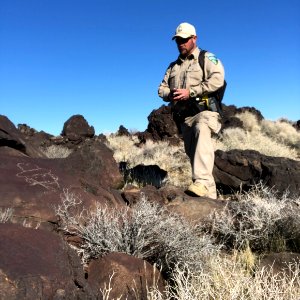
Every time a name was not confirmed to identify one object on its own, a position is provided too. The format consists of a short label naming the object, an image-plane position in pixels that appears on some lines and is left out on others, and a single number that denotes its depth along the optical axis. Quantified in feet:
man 15.48
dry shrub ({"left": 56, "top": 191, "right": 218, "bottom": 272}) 9.05
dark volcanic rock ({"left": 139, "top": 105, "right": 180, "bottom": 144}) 50.25
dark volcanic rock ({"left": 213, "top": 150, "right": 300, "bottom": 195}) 18.27
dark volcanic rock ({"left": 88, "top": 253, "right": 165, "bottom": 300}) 7.60
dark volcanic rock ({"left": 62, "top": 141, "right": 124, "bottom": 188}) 15.82
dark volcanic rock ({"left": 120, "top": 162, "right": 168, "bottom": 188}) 21.13
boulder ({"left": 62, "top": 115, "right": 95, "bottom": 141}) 50.32
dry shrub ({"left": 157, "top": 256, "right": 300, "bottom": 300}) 6.94
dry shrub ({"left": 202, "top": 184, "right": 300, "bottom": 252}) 11.25
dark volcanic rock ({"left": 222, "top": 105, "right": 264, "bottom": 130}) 58.63
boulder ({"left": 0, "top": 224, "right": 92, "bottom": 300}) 5.73
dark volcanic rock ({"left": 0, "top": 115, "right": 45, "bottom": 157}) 15.52
